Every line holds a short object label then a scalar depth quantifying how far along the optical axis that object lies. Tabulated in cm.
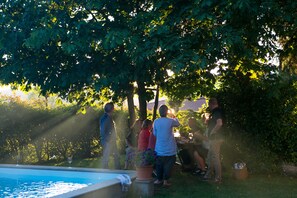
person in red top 881
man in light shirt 797
